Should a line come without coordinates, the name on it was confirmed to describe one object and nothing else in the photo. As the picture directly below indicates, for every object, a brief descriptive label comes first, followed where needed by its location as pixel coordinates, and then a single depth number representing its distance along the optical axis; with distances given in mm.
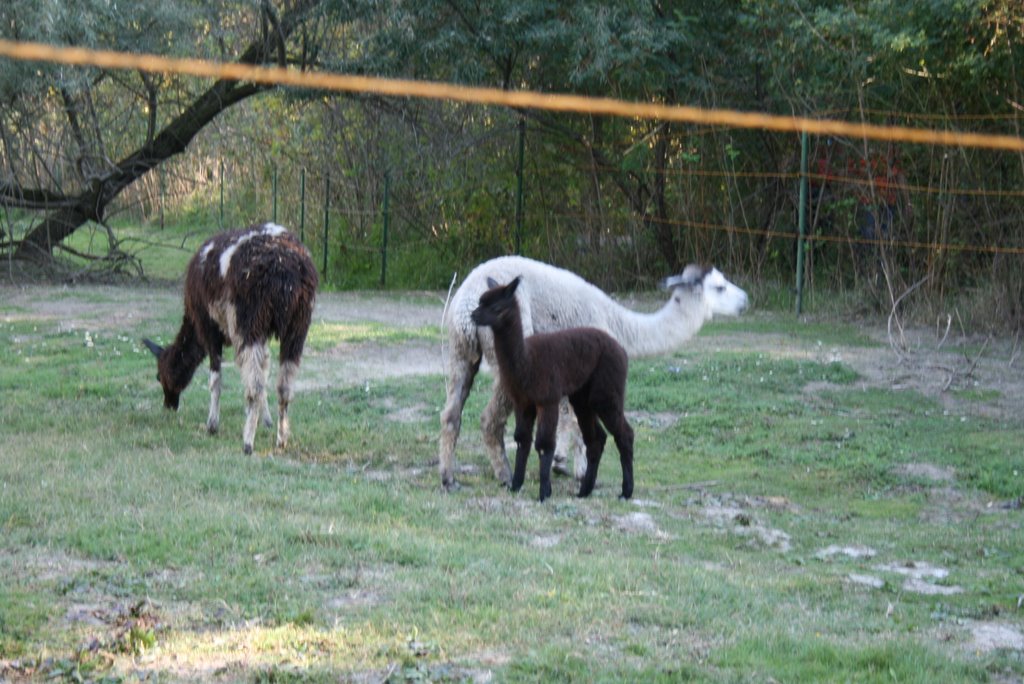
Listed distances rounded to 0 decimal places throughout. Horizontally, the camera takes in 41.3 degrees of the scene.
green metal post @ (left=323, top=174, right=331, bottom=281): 21127
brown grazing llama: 8898
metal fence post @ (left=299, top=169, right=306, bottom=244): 21812
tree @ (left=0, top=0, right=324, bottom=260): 16438
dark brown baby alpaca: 7617
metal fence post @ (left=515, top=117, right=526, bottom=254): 19109
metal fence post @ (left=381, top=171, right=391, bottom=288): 20328
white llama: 8320
